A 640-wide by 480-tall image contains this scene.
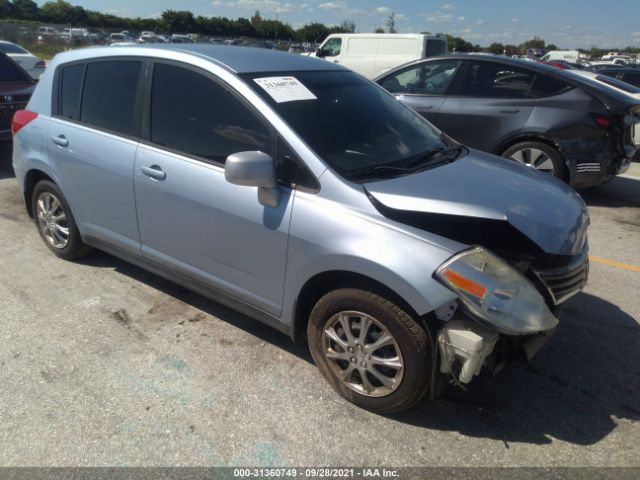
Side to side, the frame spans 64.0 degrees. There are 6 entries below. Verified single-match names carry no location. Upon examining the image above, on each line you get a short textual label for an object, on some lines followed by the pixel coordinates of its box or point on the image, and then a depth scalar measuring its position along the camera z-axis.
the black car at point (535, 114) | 6.01
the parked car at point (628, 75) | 13.68
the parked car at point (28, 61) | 14.60
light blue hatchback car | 2.36
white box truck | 14.66
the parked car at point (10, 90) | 7.25
